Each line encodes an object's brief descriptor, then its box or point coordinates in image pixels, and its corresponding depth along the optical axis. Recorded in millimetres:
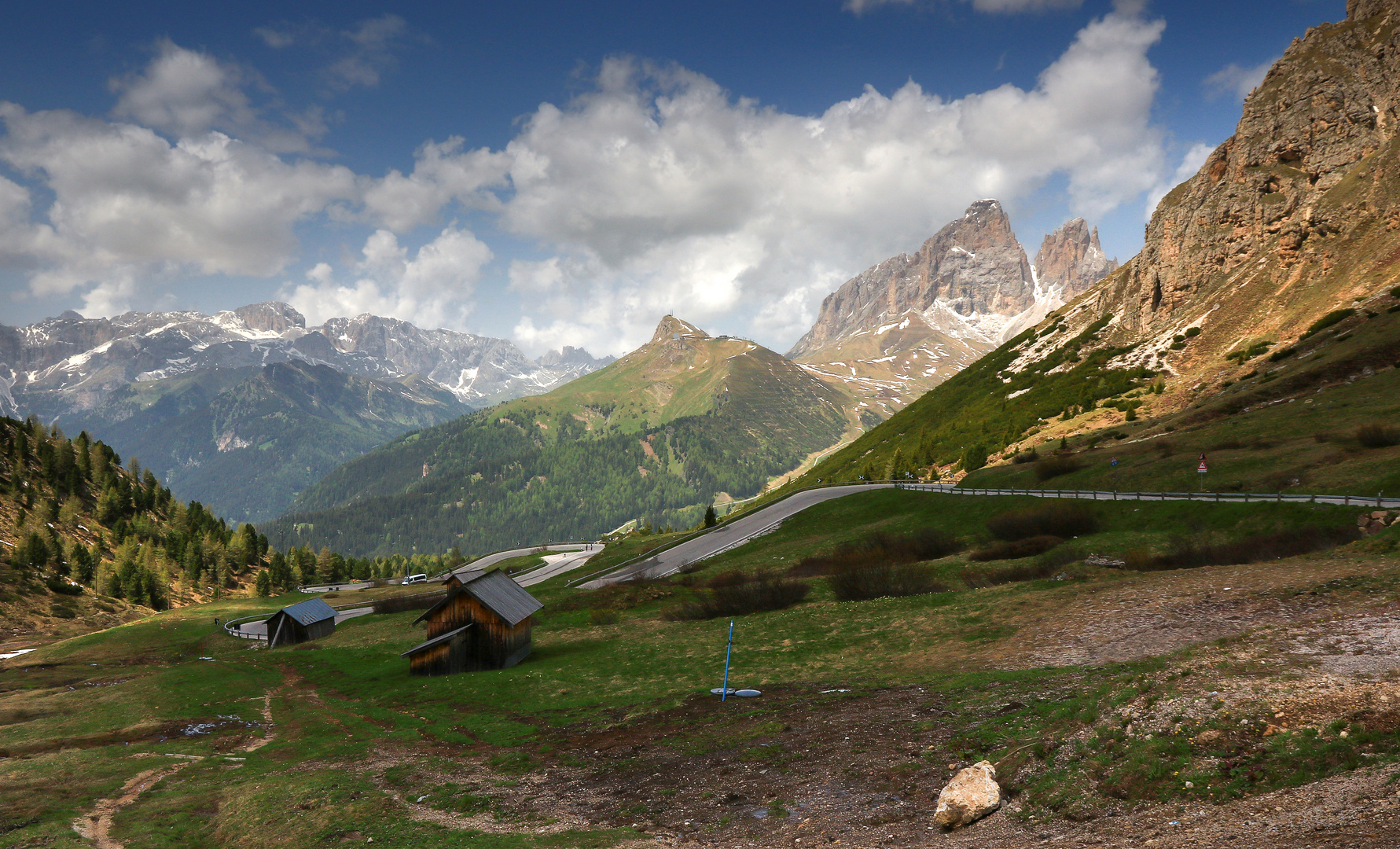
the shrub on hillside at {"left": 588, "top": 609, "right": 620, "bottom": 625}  56406
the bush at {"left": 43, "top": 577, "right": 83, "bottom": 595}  96688
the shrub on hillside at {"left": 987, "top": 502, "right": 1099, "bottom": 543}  48000
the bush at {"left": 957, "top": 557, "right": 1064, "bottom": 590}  39594
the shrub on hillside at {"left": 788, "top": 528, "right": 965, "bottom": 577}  53625
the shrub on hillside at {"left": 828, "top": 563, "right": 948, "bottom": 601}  43156
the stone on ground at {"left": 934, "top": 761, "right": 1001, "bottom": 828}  13312
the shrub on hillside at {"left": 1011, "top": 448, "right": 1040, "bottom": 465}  77000
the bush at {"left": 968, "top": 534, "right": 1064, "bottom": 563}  45562
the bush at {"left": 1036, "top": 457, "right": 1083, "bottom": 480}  64438
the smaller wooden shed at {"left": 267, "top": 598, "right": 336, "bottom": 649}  72125
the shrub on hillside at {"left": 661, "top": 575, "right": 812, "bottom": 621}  48438
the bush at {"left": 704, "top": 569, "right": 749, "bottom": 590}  57250
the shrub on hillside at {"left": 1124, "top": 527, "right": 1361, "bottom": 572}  32344
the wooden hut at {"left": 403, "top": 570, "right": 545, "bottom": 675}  46000
